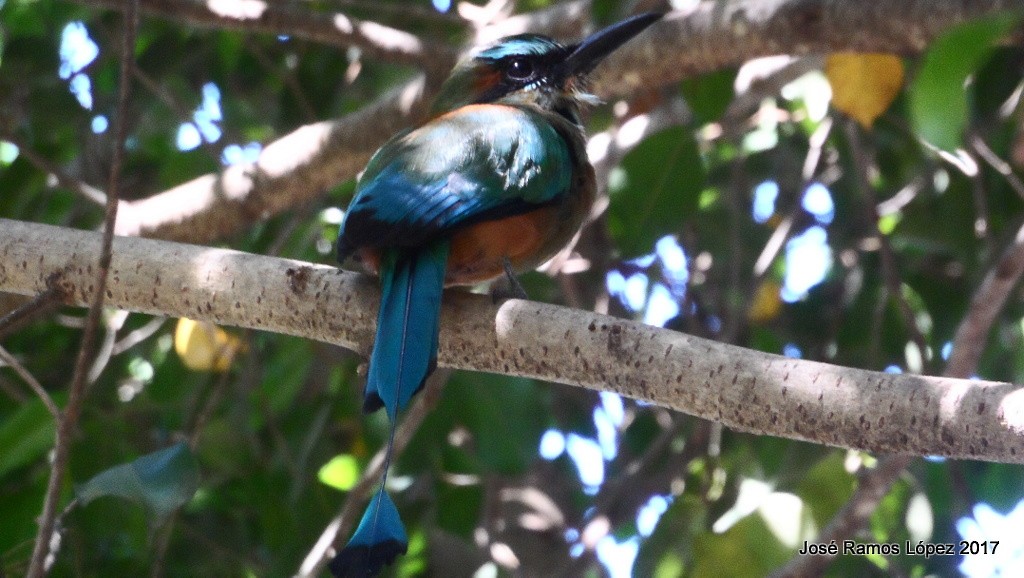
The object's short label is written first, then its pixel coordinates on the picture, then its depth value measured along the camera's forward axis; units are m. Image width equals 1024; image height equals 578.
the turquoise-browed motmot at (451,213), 4.37
